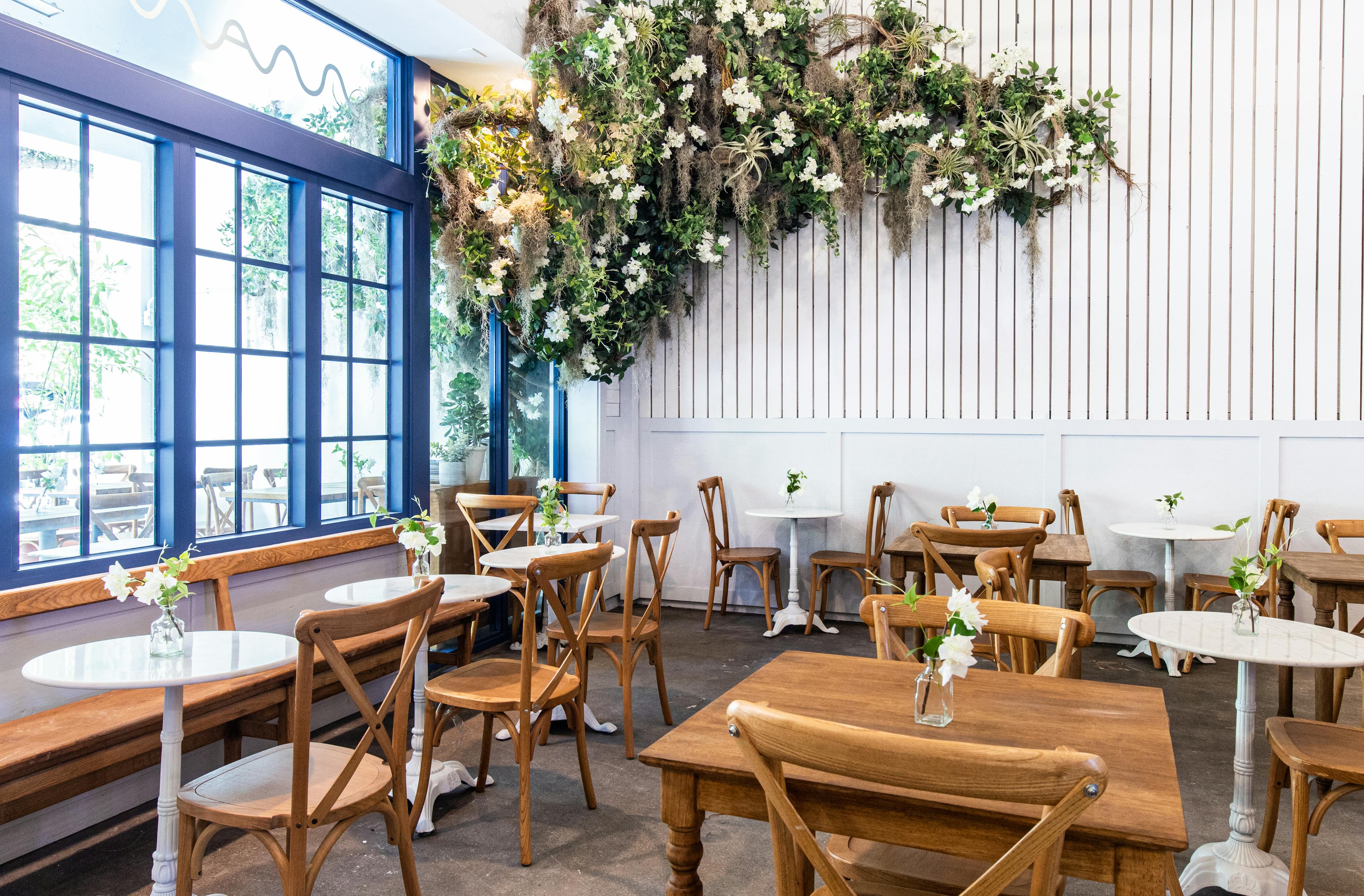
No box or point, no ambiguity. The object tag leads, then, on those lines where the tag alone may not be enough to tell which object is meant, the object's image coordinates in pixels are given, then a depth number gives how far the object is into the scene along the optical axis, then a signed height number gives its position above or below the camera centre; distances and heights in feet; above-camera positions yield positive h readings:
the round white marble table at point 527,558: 11.96 -1.73
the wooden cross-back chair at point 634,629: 11.96 -2.77
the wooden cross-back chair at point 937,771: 3.57 -1.42
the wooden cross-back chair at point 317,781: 6.64 -2.92
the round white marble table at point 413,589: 10.05 -1.91
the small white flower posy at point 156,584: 8.04 -1.41
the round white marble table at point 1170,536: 15.98 -1.78
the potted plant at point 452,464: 16.44 -0.54
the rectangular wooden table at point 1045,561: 13.30 -1.91
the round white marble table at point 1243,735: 8.07 -2.93
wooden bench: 8.24 -3.01
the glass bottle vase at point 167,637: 7.83 -1.83
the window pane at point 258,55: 10.51 +5.29
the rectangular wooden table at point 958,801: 4.27 -1.86
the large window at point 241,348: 11.86 +1.23
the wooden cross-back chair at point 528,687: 9.41 -2.90
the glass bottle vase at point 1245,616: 8.61 -1.76
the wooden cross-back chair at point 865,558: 18.90 -2.66
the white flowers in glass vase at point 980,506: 15.55 -1.21
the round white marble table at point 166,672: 6.99 -1.97
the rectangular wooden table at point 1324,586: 11.14 -1.89
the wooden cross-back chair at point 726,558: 19.84 -2.75
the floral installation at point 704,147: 16.58 +6.01
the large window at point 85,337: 9.80 +1.16
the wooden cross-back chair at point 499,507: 15.24 -1.43
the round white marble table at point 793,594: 19.21 -3.55
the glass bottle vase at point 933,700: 5.61 -1.71
